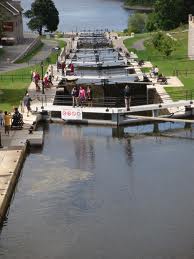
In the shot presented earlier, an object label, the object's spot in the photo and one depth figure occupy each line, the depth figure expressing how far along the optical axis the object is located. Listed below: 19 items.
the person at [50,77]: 54.31
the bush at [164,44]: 74.56
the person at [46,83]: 53.28
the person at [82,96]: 44.86
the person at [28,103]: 43.38
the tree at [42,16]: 118.81
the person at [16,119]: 39.50
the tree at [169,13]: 121.38
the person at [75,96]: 44.20
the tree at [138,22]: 133.43
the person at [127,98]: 42.85
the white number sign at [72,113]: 42.91
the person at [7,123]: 38.56
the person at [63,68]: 60.62
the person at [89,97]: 46.52
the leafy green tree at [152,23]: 123.40
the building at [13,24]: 91.41
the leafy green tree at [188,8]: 124.50
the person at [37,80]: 51.62
